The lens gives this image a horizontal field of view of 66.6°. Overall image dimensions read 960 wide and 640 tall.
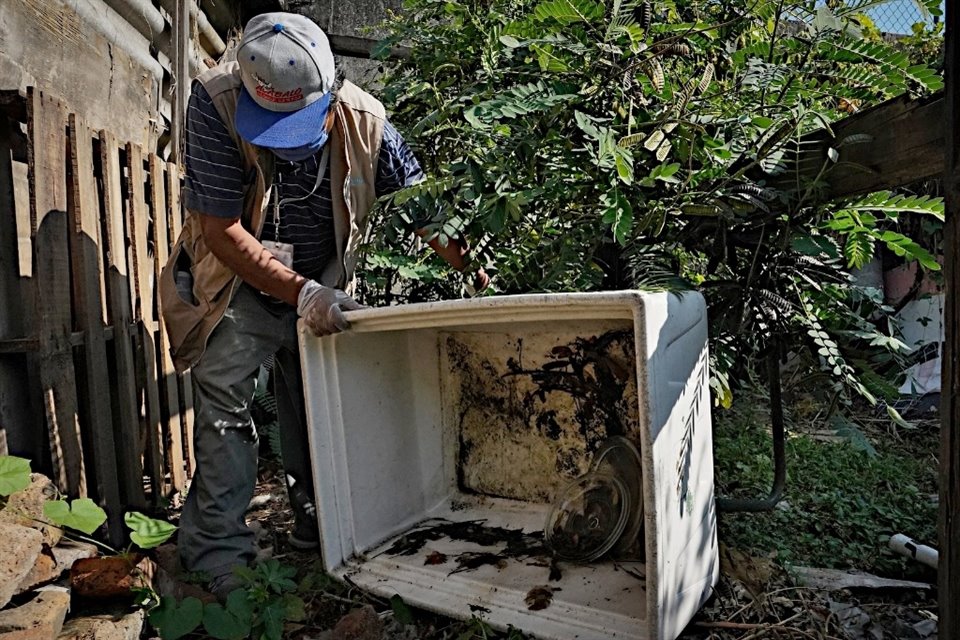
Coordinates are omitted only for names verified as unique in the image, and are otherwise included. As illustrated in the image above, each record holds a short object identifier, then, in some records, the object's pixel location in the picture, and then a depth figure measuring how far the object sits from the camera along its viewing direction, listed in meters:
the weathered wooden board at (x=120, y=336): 2.39
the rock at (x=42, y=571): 1.54
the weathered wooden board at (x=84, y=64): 2.03
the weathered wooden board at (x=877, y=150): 1.42
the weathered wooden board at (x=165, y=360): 2.75
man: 1.91
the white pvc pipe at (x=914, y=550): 1.95
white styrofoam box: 1.47
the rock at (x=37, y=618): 1.38
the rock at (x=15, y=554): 1.45
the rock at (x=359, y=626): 1.67
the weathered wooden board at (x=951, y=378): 1.24
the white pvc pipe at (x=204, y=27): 3.48
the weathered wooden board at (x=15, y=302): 1.97
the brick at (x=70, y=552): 1.73
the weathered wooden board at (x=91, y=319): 2.18
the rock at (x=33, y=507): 1.68
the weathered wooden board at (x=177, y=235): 2.94
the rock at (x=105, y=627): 1.50
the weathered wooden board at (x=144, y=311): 2.58
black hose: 2.10
